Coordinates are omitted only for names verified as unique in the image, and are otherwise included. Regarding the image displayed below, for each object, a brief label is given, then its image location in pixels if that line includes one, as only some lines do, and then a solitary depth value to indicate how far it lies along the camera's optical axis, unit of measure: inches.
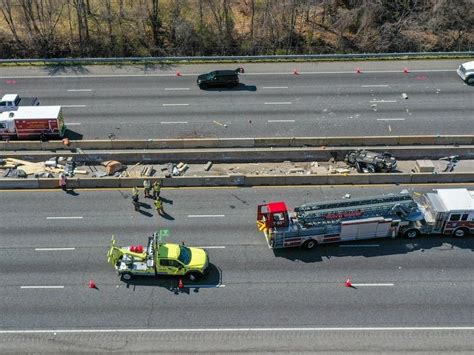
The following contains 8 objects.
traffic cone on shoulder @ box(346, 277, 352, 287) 1131.9
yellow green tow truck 1123.9
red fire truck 1200.8
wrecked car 1469.0
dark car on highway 1841.8
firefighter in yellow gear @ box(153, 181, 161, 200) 1350.9
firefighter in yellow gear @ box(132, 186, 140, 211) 1332.4
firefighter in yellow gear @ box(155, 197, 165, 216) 1320.1
